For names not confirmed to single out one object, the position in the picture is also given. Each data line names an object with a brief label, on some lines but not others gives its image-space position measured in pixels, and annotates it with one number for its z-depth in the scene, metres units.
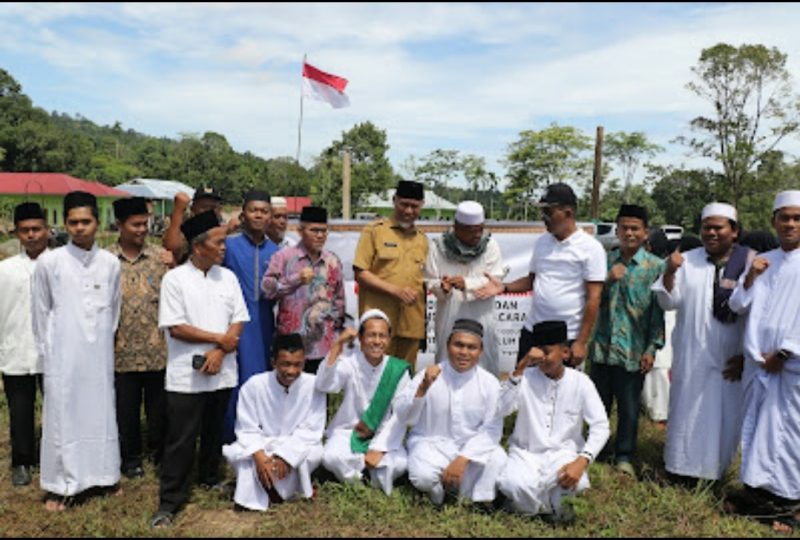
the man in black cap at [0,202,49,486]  4.24
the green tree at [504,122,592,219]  41.31
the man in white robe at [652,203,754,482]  4.06
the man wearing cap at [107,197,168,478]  4.12
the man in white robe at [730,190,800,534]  3.68
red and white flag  10.73
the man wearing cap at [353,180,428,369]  4.52
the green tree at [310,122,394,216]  39.16
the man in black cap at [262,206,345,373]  4.34
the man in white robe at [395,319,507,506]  3.86
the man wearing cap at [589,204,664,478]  4.44
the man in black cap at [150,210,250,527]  3.73
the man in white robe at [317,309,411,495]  4.08
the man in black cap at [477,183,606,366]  4.25
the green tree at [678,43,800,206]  23.45
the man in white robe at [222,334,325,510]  3.88
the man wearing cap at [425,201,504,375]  4.42
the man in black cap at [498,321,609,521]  3.72
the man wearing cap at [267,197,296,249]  5.13
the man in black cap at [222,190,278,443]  4.42
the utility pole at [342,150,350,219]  8.99
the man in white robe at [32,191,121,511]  3.76
